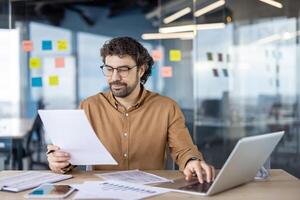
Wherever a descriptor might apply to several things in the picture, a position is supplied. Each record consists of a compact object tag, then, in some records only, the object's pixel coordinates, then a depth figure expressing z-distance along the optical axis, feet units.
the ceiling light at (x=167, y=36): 16.35
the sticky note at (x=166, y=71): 16.98
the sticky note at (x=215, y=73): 16.34
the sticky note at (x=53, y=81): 17.54
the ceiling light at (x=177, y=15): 16.25
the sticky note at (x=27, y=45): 16.77
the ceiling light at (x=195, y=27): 16.21
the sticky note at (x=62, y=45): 17.39
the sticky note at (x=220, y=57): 16.37
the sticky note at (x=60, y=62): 17.31
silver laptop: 4.30
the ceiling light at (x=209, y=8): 15.92
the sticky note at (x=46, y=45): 17.12
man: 6.70
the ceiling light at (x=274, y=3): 16.09
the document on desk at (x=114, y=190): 4.41
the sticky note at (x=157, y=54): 16.94
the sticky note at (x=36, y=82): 17.07
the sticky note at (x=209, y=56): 16.31
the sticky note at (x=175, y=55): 16.70
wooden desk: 4.53
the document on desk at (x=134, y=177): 5.23
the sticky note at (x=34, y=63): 16.92
